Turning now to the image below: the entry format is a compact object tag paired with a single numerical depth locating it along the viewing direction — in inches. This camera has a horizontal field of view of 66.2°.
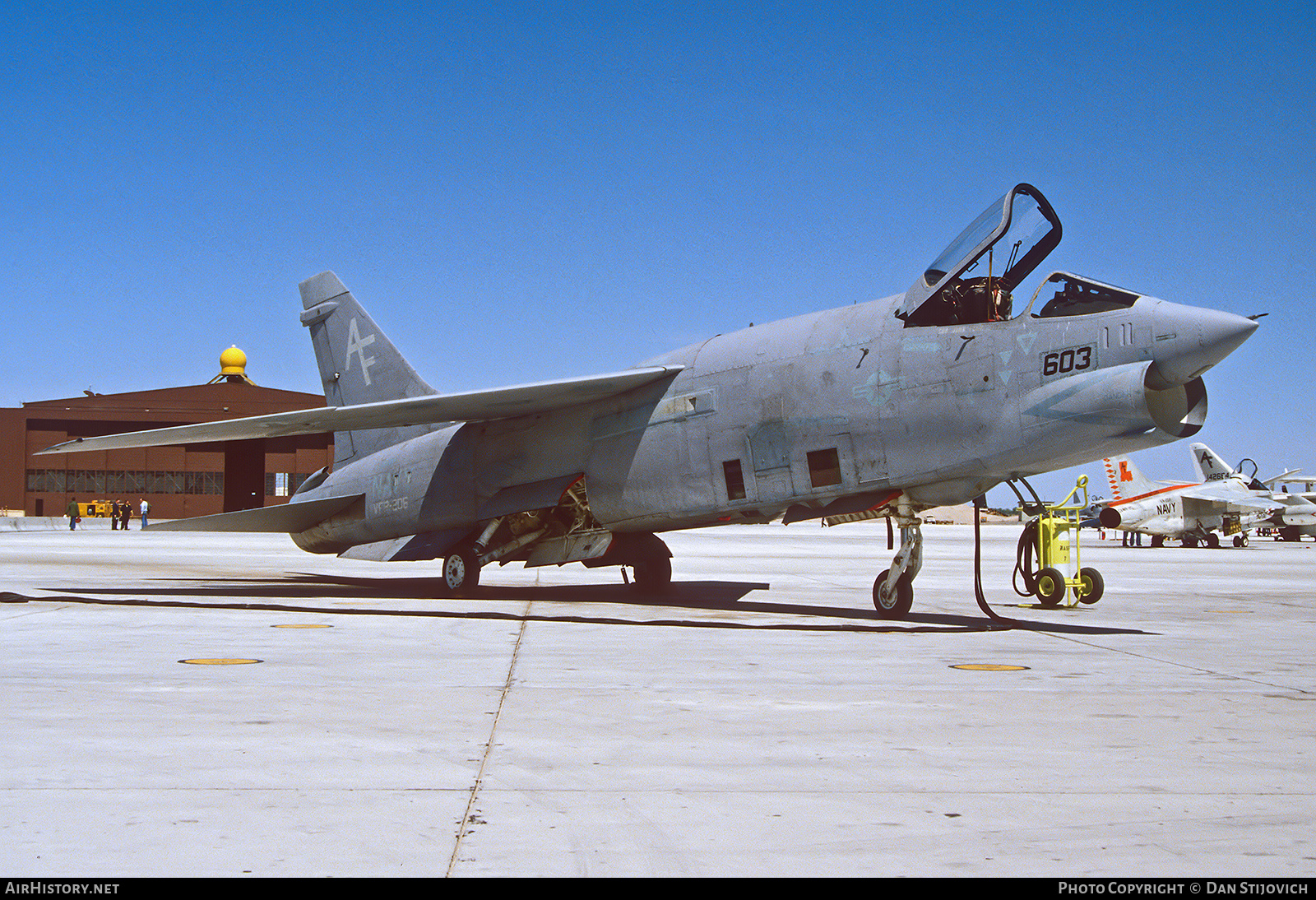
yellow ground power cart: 526.0
